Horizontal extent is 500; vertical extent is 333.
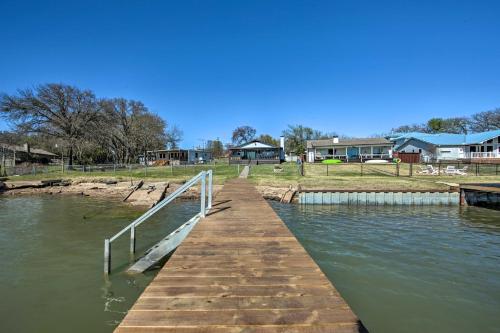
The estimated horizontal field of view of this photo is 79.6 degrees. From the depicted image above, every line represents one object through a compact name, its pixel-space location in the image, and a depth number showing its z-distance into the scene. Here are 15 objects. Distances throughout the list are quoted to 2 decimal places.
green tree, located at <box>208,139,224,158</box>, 97.44
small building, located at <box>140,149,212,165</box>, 55.26
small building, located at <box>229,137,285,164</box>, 49.91
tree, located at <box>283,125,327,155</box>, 75.97
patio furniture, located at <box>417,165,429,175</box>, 27.77
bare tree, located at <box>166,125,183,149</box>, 68.63
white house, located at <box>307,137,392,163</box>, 45.41
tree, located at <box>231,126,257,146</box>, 110.38
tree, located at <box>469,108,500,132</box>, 67.69
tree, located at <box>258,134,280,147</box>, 97.29
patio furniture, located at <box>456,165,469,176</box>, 26.37
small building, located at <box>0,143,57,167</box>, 47.72
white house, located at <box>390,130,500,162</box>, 43.28
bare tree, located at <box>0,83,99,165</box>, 35.88
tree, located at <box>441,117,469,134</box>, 77.19
